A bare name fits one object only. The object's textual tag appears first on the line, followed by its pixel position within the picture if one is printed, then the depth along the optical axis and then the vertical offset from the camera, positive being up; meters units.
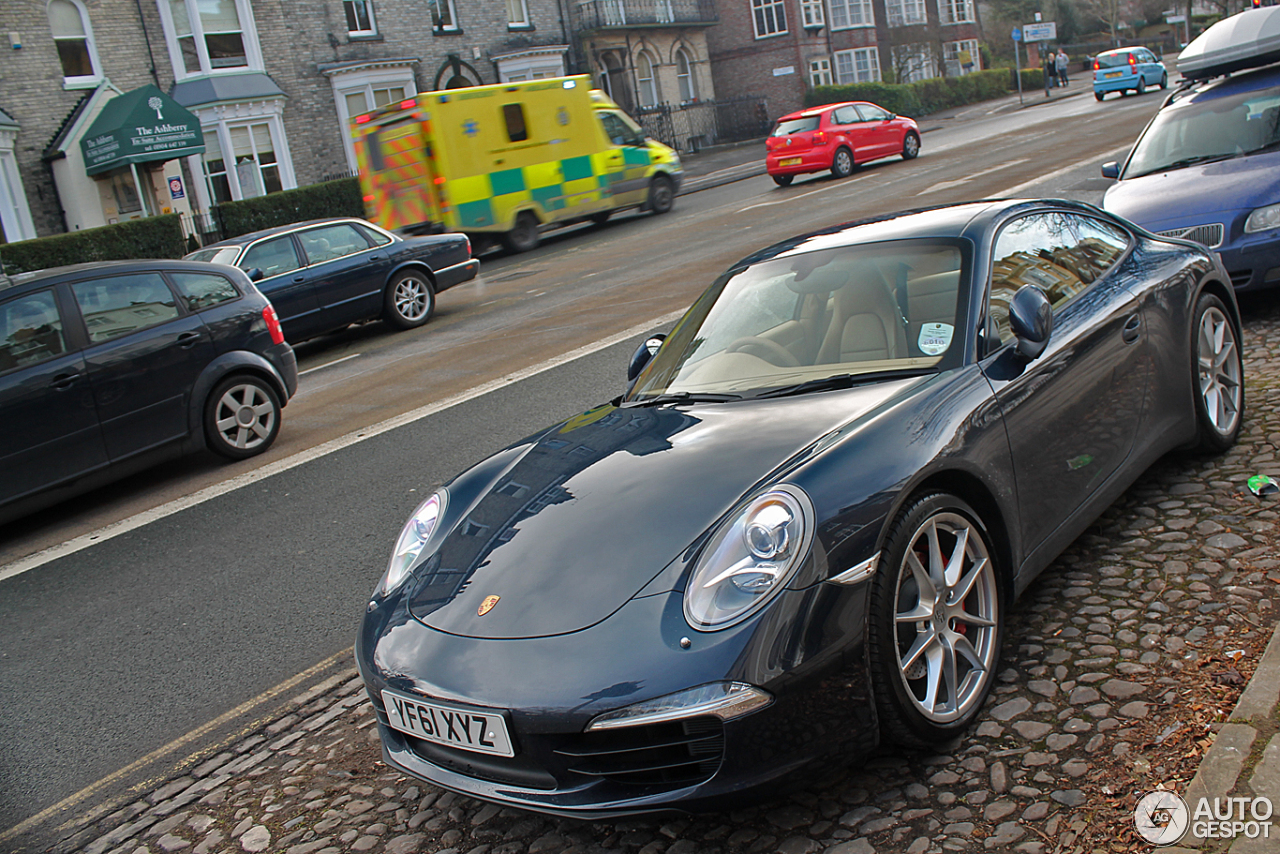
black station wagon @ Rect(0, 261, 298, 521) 7.18 -0.69
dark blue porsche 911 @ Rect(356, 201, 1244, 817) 2.73 -1.04
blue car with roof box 7.00 -0.50
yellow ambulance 19.59 +0.94
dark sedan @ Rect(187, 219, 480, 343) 12.82 -0.41
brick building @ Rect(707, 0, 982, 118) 50.94 +5.24
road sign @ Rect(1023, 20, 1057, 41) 46.50 +3.59
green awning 24.17 +3.14
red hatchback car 24.83 +0.28
